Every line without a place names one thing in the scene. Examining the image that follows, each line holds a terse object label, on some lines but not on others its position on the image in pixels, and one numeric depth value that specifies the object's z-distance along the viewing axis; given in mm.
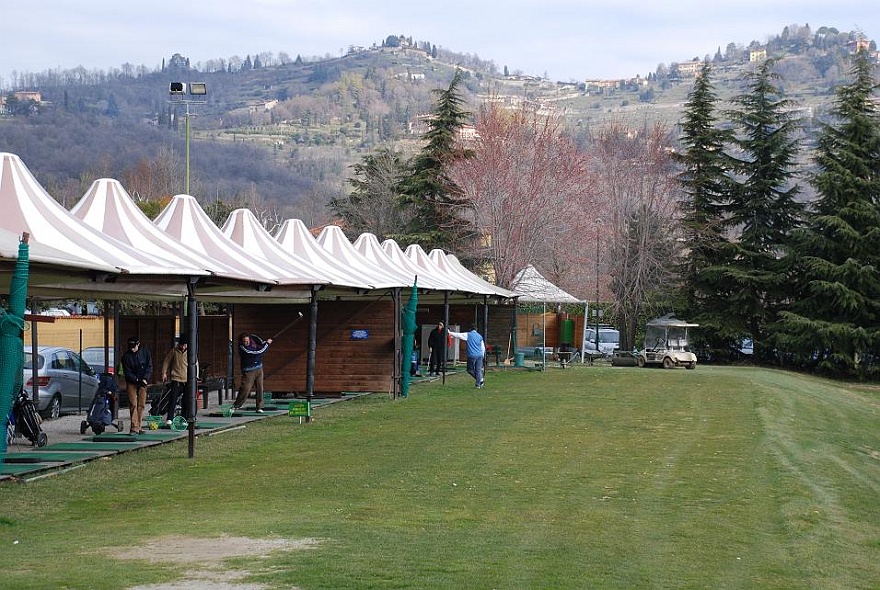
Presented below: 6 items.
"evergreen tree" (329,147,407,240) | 68438
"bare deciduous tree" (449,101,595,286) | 51156
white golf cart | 45750
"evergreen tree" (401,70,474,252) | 56000
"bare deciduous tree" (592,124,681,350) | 55844
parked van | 57219
